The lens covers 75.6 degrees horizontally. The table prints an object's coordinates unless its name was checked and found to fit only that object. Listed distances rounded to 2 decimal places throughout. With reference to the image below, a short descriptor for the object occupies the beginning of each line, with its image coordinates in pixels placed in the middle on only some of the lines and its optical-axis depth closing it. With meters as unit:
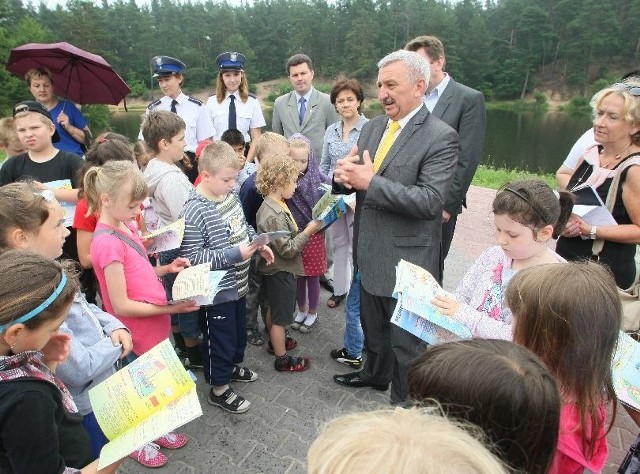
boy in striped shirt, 2.72
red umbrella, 4.36
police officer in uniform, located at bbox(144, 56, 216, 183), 4.73
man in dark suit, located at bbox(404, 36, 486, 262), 3.53
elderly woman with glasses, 2.66
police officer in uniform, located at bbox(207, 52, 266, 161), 5.18
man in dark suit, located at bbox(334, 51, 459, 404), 2.53
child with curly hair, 3.13
